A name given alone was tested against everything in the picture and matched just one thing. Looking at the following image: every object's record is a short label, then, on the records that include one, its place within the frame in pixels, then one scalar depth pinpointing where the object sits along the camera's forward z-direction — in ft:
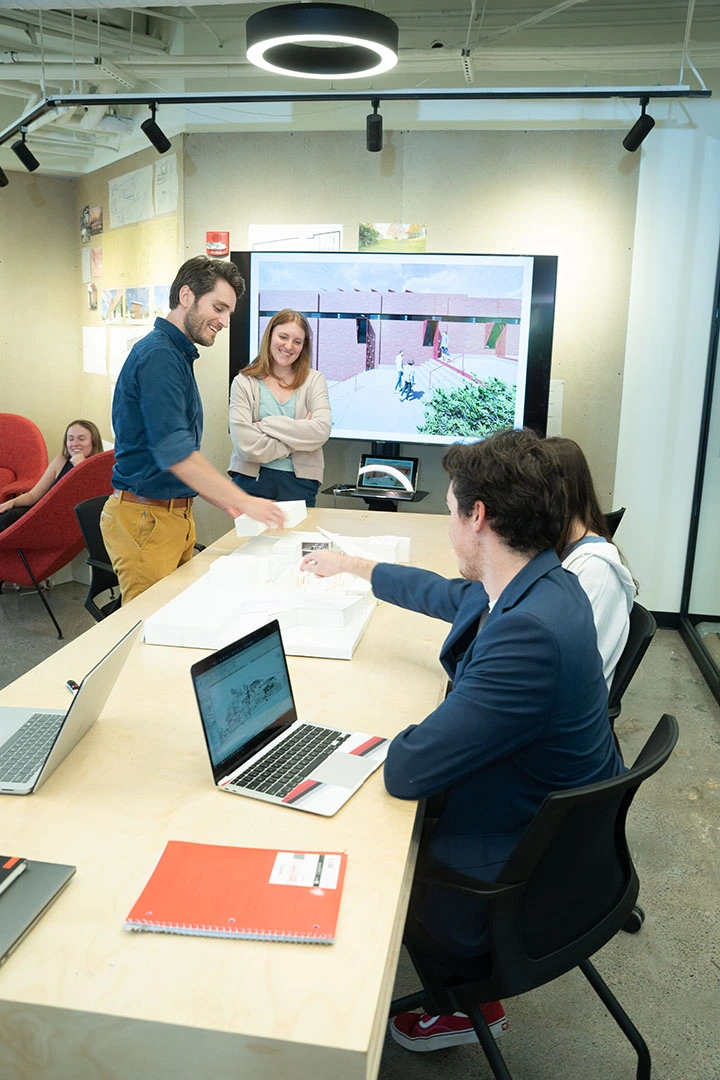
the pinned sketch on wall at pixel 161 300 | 18.03
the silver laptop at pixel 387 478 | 15.87
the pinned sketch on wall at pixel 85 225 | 20.97
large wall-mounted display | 15.75
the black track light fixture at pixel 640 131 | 13.84
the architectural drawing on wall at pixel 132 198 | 18.29
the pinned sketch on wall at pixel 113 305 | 19.66
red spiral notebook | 3.81
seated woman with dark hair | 6.92
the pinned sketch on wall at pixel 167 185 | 17.29
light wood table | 3.33
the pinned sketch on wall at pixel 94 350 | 20.77
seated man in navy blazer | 4.77
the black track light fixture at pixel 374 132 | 14.17
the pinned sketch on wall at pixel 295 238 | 16.84
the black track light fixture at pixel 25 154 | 16.43
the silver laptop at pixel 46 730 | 4.99
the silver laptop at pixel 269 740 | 4.94
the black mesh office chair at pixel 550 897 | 4.80
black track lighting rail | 12.52
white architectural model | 7.24
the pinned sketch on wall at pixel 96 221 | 20.42
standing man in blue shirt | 9.28
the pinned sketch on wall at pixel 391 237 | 16.52
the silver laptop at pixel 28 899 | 3.72
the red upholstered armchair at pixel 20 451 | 19.49
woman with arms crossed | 13.57
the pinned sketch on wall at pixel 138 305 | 18.63
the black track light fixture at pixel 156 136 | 14.84
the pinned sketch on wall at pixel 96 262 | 20.49
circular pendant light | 8.82
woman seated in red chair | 17.06
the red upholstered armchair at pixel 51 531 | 15.17
